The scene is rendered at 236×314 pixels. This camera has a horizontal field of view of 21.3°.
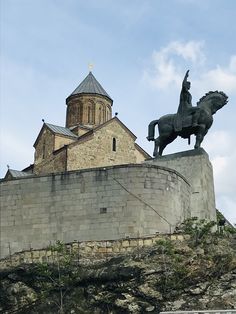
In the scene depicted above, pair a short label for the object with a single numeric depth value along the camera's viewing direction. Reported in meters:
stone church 38.66
